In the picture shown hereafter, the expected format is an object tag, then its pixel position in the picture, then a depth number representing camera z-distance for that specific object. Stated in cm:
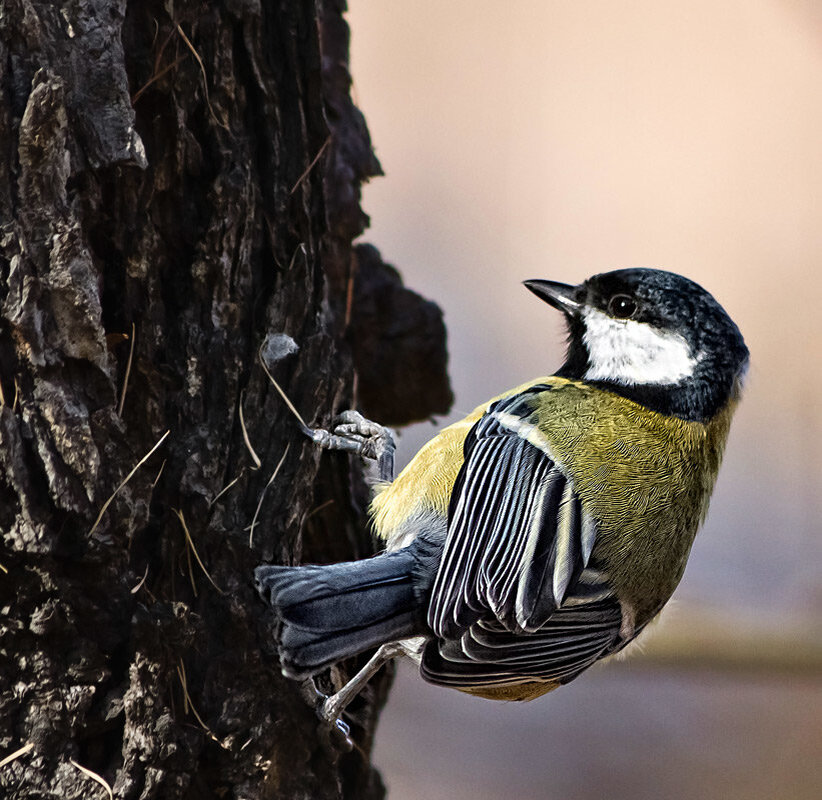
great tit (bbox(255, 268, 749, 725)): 236
